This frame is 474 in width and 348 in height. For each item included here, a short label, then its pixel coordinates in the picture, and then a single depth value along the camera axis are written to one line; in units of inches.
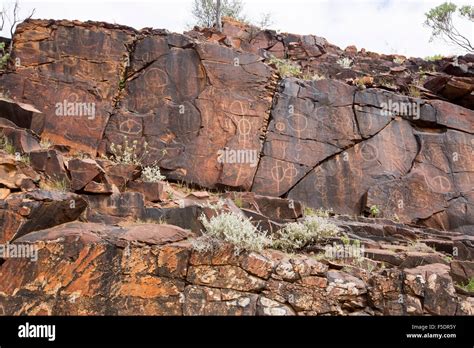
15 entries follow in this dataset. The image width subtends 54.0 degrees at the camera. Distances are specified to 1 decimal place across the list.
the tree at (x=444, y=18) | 804.6
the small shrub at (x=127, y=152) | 474.3
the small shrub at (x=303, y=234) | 334.0
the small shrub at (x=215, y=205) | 346.6
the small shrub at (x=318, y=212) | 447.5
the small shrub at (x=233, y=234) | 292.3
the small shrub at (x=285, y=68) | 541.0
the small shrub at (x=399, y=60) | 691.3
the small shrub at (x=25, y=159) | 366.6
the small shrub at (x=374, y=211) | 468.1
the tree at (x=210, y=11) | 937.2
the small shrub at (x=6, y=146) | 384.7
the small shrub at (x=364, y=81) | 537.3
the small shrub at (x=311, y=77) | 545.1
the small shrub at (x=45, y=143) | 441.3
